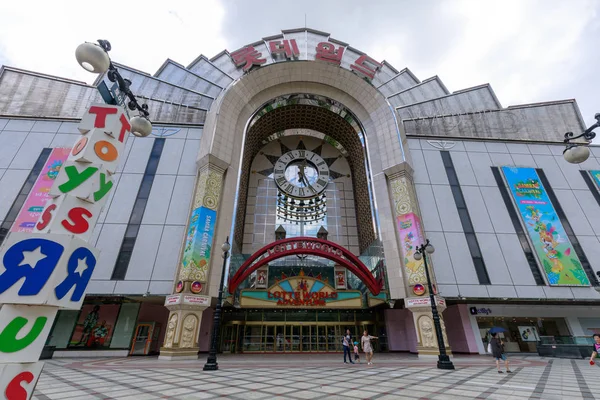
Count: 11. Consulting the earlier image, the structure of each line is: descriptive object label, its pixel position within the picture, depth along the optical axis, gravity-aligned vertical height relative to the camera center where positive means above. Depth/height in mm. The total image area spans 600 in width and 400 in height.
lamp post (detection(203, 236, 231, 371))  10820 -867
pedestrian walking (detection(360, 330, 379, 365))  13620 -587
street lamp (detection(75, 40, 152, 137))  4734 +4543
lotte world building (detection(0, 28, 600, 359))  18781 +9612
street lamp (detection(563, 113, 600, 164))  7016 +4421
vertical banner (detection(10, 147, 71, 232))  19078 +9678
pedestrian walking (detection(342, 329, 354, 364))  14208 -589
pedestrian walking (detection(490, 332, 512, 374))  10352 -640
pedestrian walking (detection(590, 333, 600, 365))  8006 -297
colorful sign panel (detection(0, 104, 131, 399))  3021 +856
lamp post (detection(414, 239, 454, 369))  11430 -21
